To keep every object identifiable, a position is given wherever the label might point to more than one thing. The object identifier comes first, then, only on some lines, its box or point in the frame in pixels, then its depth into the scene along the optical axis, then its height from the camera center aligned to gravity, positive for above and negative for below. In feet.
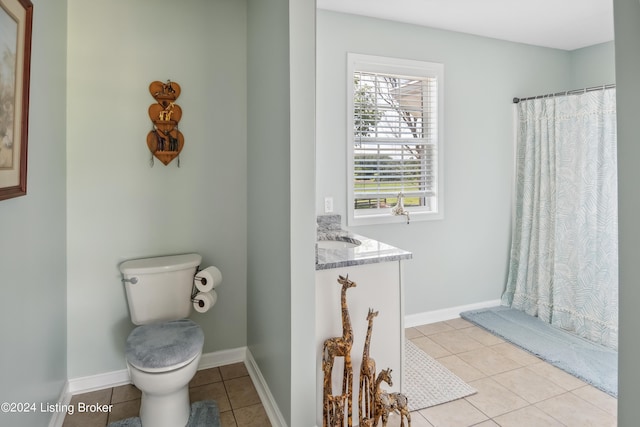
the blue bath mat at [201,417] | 6.44 -3.52
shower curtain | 9.54 -0.09
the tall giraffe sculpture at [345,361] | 5.67 -2.23
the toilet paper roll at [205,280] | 7.48 -1.31
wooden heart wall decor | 7.60 +1.84
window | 9.87 +2.02
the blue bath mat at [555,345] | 8.12 -3.26
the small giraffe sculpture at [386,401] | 5.21 -2.65
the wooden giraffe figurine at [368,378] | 5.77 -2.51
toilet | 5.90 -2.06
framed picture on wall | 4.14 +1.41
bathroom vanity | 6.12 -1.51
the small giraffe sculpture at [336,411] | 5.59 -2.91
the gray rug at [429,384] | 7.27 -3.47
